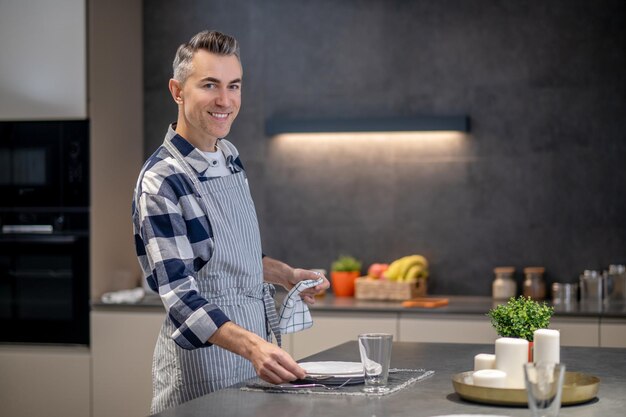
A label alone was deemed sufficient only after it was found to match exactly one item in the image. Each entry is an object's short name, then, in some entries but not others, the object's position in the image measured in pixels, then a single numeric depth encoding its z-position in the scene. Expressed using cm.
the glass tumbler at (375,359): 190
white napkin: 450
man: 227
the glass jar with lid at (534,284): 451
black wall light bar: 459
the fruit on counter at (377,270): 461
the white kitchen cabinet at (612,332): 399
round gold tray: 184
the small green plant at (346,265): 468
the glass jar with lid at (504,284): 454
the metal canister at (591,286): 445
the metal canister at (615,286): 442
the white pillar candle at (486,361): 203
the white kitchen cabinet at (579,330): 402
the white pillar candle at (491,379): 190
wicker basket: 447
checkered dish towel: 247
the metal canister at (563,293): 442
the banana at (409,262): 454
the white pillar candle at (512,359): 191
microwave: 455
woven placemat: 198
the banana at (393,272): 453
